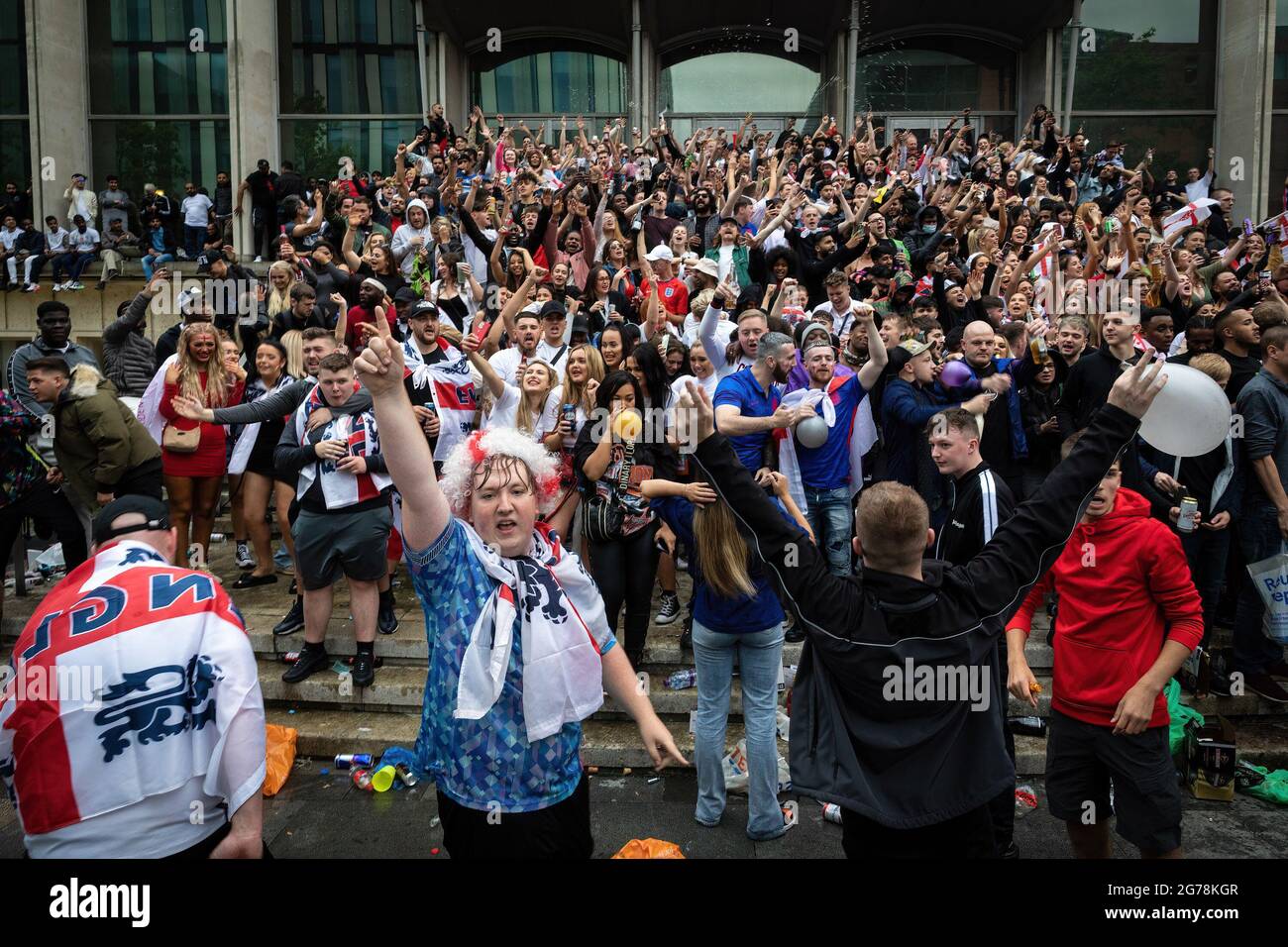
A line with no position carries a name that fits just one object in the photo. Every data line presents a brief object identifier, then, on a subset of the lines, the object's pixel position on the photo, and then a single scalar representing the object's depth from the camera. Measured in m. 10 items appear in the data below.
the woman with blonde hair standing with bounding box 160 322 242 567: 6.28
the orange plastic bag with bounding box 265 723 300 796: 4.65
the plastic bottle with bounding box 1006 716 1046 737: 4.99
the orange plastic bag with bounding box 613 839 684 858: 3.65
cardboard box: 4.42
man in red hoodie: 3.08
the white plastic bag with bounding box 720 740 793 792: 4.54
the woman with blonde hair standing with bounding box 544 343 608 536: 5.62
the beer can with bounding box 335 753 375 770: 4.82
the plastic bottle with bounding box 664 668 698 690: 5.28
